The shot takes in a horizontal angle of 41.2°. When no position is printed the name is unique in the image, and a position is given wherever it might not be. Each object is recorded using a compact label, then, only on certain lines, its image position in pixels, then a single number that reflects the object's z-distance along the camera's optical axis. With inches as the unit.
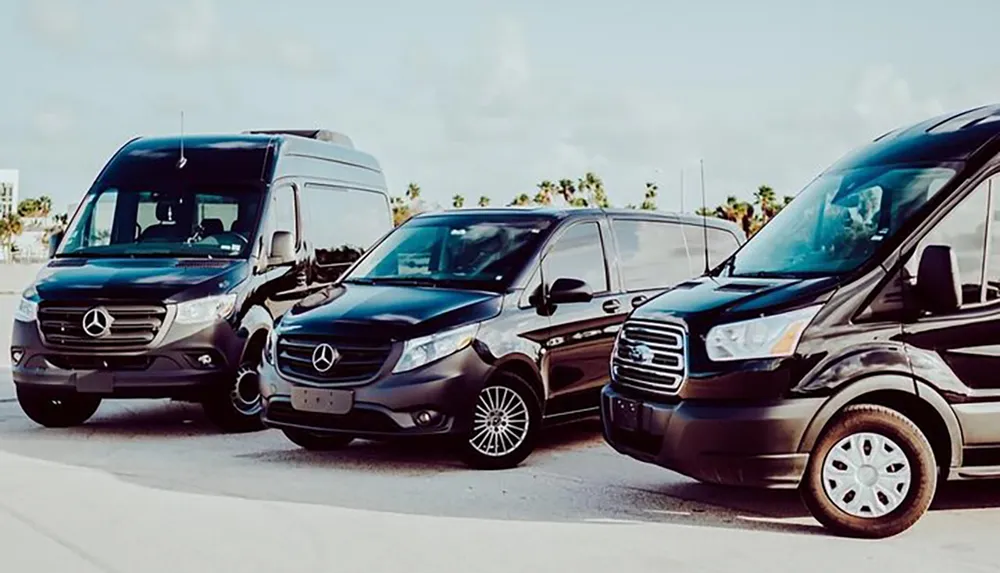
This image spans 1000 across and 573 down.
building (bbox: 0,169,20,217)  4904.0
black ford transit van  279.3
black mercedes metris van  355.3
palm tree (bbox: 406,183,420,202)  4114.2
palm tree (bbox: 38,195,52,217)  4704.7
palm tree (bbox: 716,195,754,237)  3168.3
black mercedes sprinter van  425.7
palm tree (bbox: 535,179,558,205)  3764.8
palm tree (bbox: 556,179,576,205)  3760.6
